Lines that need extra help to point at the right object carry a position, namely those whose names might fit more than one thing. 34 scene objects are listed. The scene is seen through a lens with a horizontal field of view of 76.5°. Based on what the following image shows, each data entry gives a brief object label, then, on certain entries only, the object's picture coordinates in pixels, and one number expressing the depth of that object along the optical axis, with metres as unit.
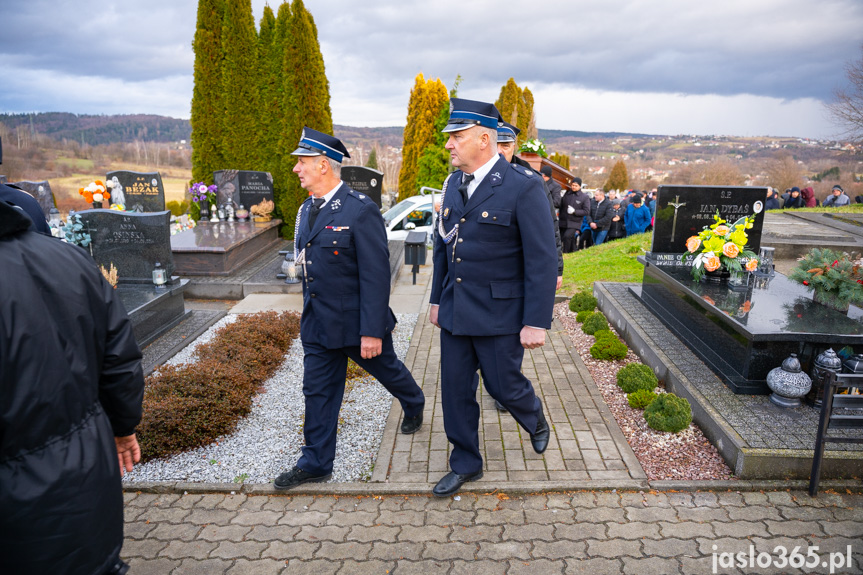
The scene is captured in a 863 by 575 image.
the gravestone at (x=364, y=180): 12.25
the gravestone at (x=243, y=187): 12.96
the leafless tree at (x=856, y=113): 22.27
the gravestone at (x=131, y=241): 7.27
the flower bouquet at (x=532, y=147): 10.94
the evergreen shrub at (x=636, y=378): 4.69
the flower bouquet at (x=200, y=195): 12.06
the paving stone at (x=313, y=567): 2.84
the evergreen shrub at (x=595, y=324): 6.29
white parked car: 12.45
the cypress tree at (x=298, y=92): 13.35
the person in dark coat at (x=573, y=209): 12.23
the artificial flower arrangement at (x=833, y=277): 4.75
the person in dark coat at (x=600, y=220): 13.73
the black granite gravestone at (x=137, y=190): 11.30
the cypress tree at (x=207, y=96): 12.85
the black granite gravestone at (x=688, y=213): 6.81
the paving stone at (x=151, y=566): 2.86
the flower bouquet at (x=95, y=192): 10.45
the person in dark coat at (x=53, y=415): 1.64
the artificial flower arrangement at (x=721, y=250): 5.65
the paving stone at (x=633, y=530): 3.06
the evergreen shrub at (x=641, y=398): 4.48
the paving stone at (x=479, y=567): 2.81
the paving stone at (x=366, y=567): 2.83
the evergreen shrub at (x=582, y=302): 7.18
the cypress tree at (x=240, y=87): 12.96
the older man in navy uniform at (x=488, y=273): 3.12
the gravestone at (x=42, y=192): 11.58
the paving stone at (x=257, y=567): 2.85
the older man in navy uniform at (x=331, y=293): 3.47
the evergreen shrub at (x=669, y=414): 4.00
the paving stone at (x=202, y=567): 2.85
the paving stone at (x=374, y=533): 3.08
